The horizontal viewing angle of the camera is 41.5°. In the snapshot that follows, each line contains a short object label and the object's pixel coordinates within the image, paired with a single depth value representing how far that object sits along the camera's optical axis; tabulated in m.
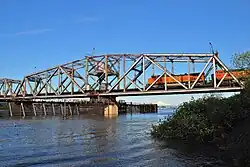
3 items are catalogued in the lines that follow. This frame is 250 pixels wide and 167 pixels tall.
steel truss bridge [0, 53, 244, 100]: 100.38
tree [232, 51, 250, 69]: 28.39
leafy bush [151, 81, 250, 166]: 21.09
